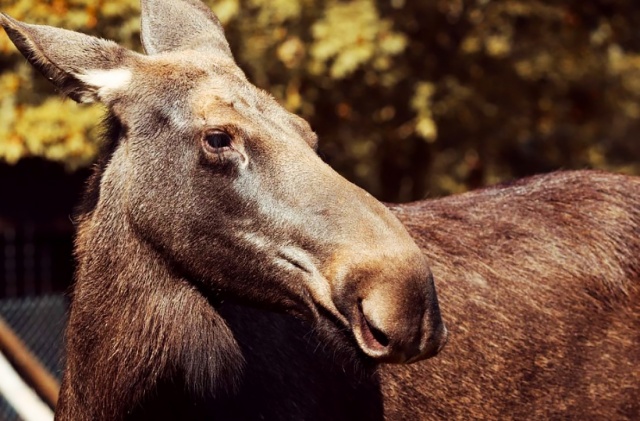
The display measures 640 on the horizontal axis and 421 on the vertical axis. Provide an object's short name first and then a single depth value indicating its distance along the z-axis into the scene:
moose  7.62
